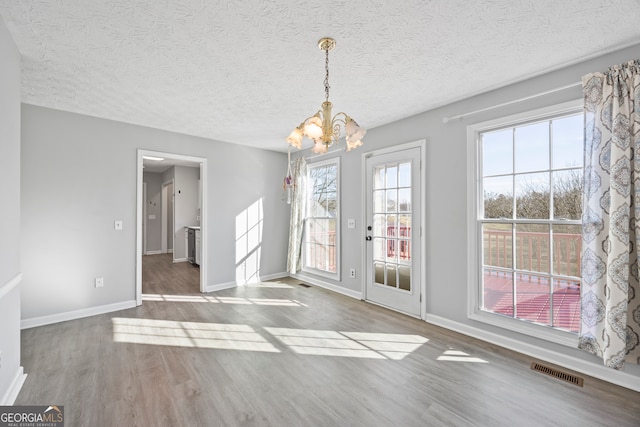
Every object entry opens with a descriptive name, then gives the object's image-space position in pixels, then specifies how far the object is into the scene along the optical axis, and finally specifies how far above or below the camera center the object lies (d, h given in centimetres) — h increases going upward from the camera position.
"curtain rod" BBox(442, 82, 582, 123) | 235 +108
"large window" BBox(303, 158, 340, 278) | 470 -4
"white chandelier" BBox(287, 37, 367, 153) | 188 +59
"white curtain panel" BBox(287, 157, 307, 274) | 523 +3
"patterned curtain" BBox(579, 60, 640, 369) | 199 +0
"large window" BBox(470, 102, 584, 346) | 243 +0
